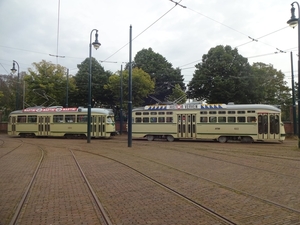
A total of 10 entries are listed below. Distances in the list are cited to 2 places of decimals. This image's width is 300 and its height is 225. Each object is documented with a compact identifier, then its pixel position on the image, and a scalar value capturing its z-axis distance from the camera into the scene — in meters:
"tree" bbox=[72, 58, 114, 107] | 40.66
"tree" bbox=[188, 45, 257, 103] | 34.92
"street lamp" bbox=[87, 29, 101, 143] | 21.83
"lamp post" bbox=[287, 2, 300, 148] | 14.86
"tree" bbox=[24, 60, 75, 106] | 34.81
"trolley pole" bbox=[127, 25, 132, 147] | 18.09
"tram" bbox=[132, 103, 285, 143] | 21.16
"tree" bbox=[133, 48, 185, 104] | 41.12
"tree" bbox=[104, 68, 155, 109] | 33.38
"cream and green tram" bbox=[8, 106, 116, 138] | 26.69
